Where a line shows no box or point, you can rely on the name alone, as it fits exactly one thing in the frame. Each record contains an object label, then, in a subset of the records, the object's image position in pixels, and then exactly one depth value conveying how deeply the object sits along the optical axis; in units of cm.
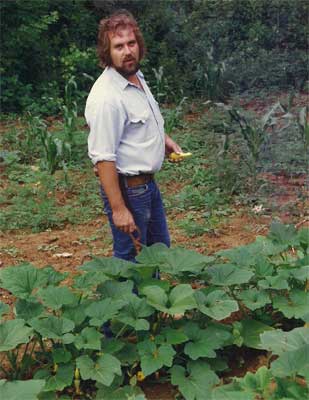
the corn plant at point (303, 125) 695
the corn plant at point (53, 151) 737
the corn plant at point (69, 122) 813
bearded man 370
